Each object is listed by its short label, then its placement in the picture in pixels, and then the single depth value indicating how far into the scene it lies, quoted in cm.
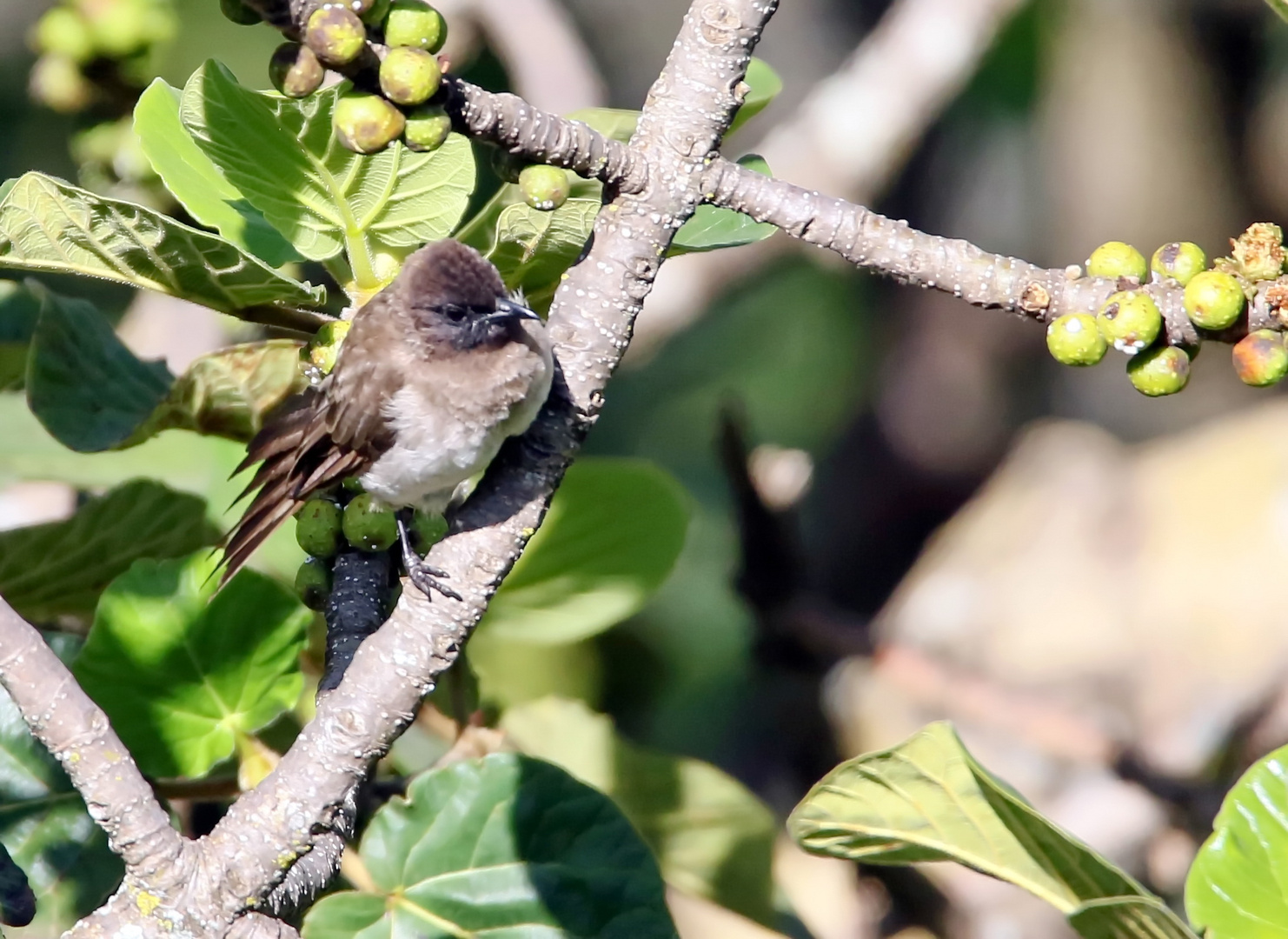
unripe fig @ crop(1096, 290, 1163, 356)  695
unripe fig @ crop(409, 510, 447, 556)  716
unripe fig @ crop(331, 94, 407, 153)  691
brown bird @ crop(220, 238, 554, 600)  717
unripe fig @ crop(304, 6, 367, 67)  690
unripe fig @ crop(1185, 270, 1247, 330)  695
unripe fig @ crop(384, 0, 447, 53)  691
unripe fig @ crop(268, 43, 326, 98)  690
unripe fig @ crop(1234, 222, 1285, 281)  696
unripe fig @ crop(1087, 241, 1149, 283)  697
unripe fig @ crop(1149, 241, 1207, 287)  697
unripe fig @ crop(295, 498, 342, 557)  710
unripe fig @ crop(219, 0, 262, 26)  691
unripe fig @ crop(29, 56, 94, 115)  727
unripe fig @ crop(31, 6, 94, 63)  725
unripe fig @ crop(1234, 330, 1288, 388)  694
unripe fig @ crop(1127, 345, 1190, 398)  696
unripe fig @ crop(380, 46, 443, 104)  691
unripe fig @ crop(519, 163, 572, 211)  698
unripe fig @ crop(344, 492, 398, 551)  709
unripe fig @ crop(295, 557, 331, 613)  711
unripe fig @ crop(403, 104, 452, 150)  692
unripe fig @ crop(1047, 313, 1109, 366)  696
